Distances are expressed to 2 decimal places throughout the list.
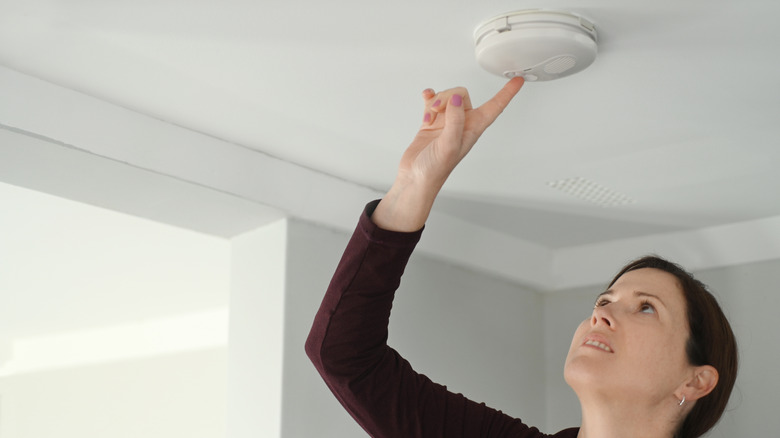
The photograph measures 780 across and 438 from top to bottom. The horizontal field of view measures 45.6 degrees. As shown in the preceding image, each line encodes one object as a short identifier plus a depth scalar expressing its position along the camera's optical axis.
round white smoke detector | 1.77
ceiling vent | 2.70
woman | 1.50
